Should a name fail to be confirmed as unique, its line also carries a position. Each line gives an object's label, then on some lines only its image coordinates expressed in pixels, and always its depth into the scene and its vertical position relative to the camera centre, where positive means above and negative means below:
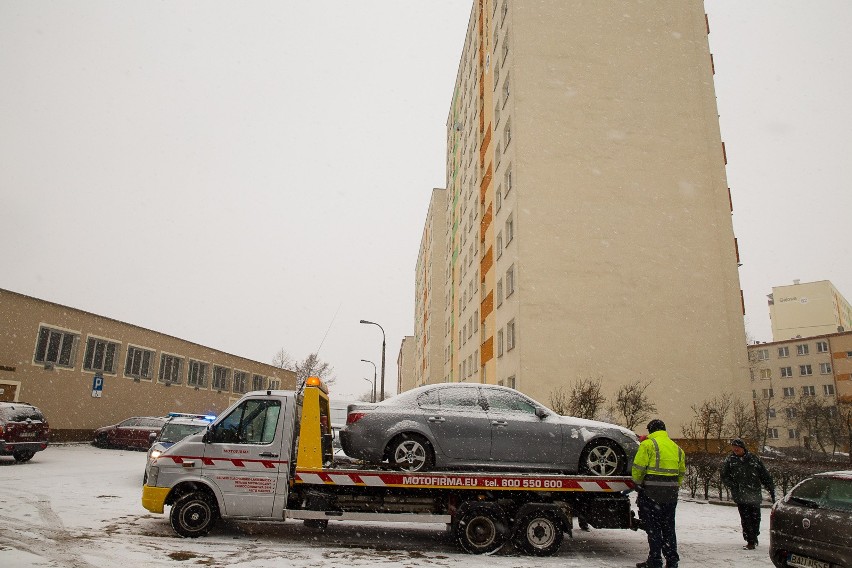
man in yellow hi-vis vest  7.71 -0.59
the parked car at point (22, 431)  16.42 -0.13
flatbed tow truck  8.31 -0.80
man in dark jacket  9.38 -0.64
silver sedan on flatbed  8.60 -0.05
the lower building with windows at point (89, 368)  24.67 +2.93
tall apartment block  25.52 +10.35
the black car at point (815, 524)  6.46 -0.90
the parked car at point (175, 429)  13.31 +0.00
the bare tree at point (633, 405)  23.50 +1.34
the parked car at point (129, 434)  25.75 -0.23
